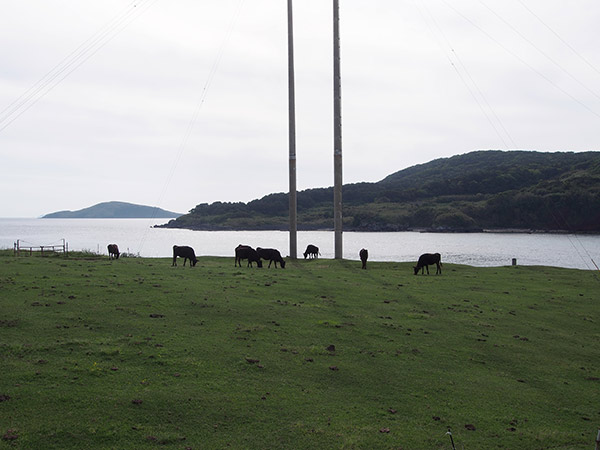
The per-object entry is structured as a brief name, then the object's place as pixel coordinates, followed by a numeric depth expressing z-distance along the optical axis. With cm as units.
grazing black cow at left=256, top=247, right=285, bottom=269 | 3139
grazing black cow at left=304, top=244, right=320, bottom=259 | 4259
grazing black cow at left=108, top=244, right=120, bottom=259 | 3612
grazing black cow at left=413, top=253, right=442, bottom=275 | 2990
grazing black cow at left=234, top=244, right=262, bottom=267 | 3062
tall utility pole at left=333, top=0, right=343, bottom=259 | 3822
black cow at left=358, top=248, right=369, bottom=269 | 3308
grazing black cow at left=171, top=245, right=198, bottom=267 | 3056
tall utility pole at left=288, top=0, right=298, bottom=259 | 3997
